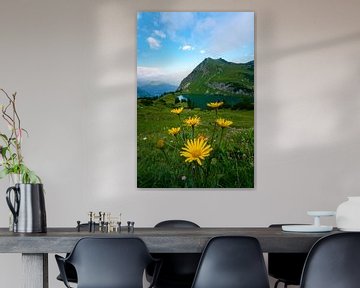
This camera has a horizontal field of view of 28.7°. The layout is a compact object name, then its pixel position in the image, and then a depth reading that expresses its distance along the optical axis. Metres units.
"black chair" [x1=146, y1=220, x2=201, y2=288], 4.35
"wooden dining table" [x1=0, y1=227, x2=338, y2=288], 3.35
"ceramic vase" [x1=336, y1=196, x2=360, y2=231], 3.65
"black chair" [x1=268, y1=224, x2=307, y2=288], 4.44
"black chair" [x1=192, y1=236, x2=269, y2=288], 3.35
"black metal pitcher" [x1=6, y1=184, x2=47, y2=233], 3.58
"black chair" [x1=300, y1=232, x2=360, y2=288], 3.26
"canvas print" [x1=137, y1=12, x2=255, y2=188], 5.52
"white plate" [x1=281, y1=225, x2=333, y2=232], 3.69
